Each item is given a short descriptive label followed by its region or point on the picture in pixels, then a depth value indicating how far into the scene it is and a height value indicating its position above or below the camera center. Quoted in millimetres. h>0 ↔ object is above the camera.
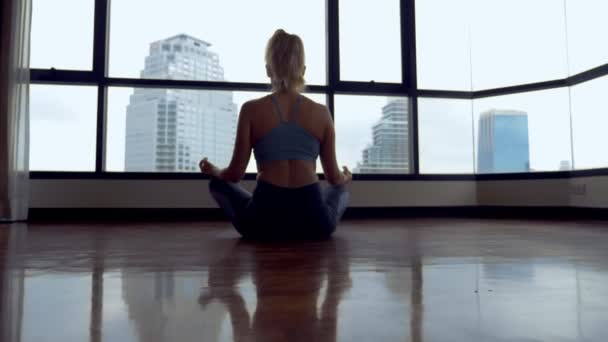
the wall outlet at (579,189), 3447 +26
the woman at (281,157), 1681 +152
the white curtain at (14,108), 3298 +727
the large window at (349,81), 3619 +1071
